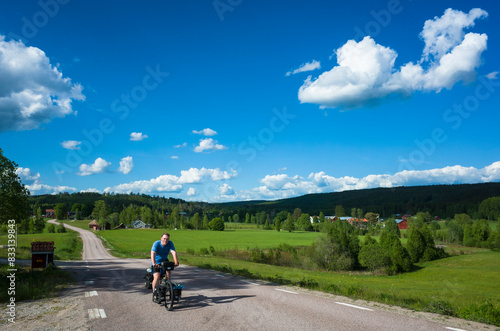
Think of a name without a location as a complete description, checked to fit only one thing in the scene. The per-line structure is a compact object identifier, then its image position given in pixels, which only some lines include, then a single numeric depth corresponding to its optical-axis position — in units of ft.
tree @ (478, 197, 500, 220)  512.63
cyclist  32.83
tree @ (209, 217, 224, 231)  476.54
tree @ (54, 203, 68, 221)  539.70
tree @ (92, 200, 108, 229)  480.15
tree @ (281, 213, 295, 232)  516.73
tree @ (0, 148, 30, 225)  75.61
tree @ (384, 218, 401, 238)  391.32
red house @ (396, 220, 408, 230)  532.40
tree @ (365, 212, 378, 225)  538.22
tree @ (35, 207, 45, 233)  362.86
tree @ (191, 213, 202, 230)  508.12
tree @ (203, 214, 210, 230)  509.06
